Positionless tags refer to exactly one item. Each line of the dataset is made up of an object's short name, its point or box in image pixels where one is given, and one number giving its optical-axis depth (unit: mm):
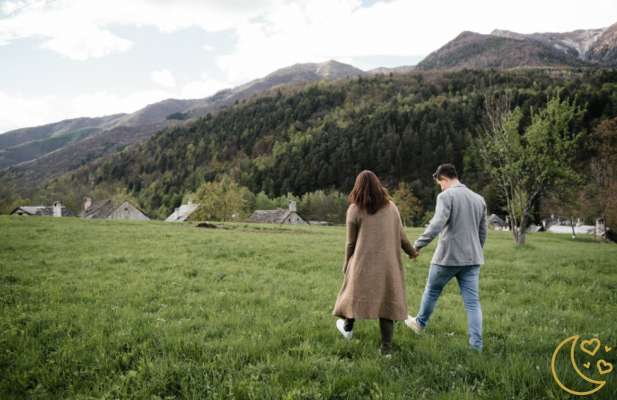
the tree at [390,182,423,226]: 80062
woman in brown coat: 4309
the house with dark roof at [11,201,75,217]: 70875
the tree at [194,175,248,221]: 66256
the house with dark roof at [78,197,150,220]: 69750
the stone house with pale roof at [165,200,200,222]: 89438
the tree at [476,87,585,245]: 21031
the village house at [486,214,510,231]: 119988
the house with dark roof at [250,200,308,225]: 63000
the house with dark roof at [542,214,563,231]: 115431
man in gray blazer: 4660
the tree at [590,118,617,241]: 24103
